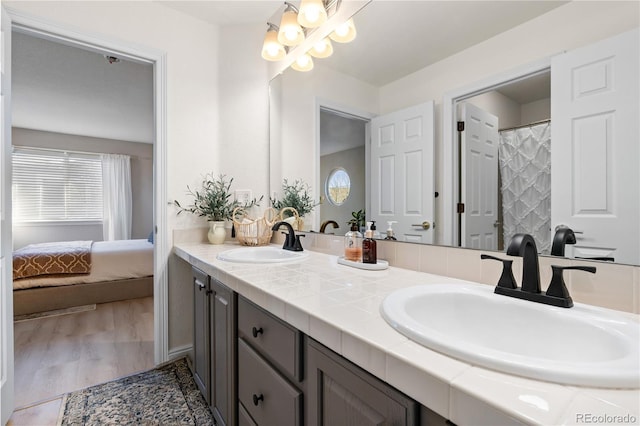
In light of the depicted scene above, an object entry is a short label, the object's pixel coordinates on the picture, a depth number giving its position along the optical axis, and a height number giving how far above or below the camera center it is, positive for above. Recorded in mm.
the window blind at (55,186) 4777 +443
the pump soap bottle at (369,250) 1232 -158
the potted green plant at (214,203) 2096 +63
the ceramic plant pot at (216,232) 2082 -139
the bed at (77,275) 3037 -676
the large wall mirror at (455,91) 817 +433
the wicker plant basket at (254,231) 2002 -127
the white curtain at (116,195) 5387 +313
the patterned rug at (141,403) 1504 -1023
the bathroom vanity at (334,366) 385 -271
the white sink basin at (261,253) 1570 -230
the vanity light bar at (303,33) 1589 +1072
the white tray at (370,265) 1181 -213
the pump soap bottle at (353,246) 1301 -152
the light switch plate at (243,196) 2285 +120
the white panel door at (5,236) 1435 -116
